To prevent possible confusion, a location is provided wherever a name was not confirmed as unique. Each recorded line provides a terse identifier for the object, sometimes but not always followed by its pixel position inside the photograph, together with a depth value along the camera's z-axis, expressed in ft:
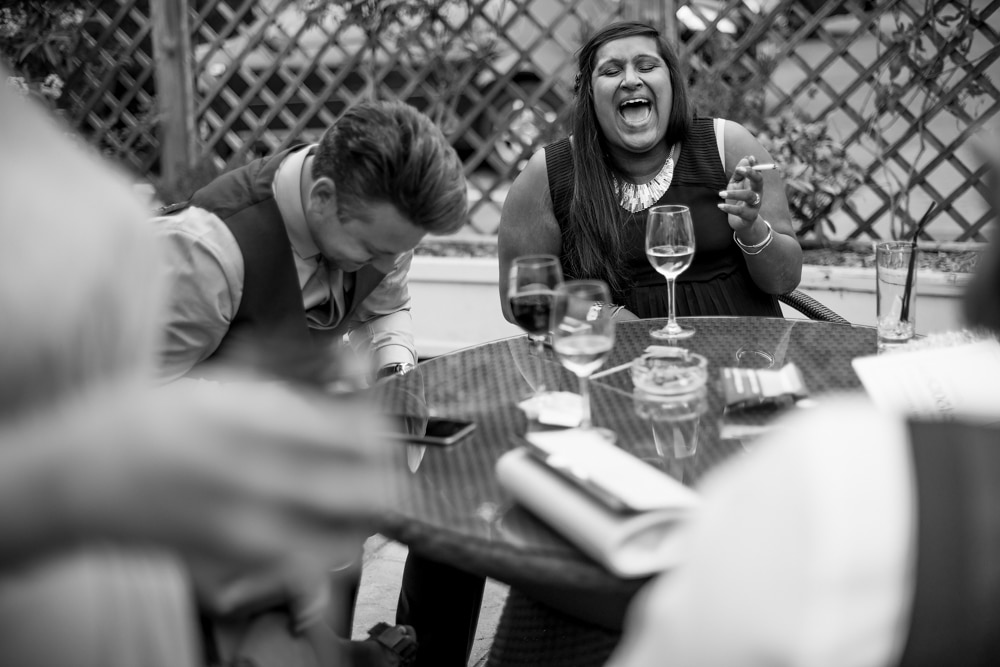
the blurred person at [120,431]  1.85
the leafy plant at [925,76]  11.23
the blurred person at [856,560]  1.62
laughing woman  7.26
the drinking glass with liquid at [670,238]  5.51
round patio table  3.32
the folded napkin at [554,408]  4.38
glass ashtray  4.66
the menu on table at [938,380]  3.70
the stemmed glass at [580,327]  3.97
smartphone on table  4.18
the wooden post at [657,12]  12.04
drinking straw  5.06
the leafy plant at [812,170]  11.44
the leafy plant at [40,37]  14.75
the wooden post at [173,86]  14.46
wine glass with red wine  4.42
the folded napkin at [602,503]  3.02
